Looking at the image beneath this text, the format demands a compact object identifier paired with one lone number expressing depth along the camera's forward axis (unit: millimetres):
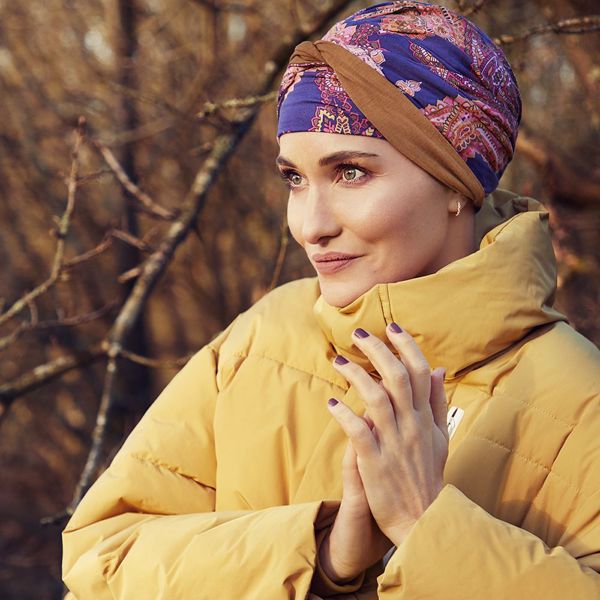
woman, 1785
